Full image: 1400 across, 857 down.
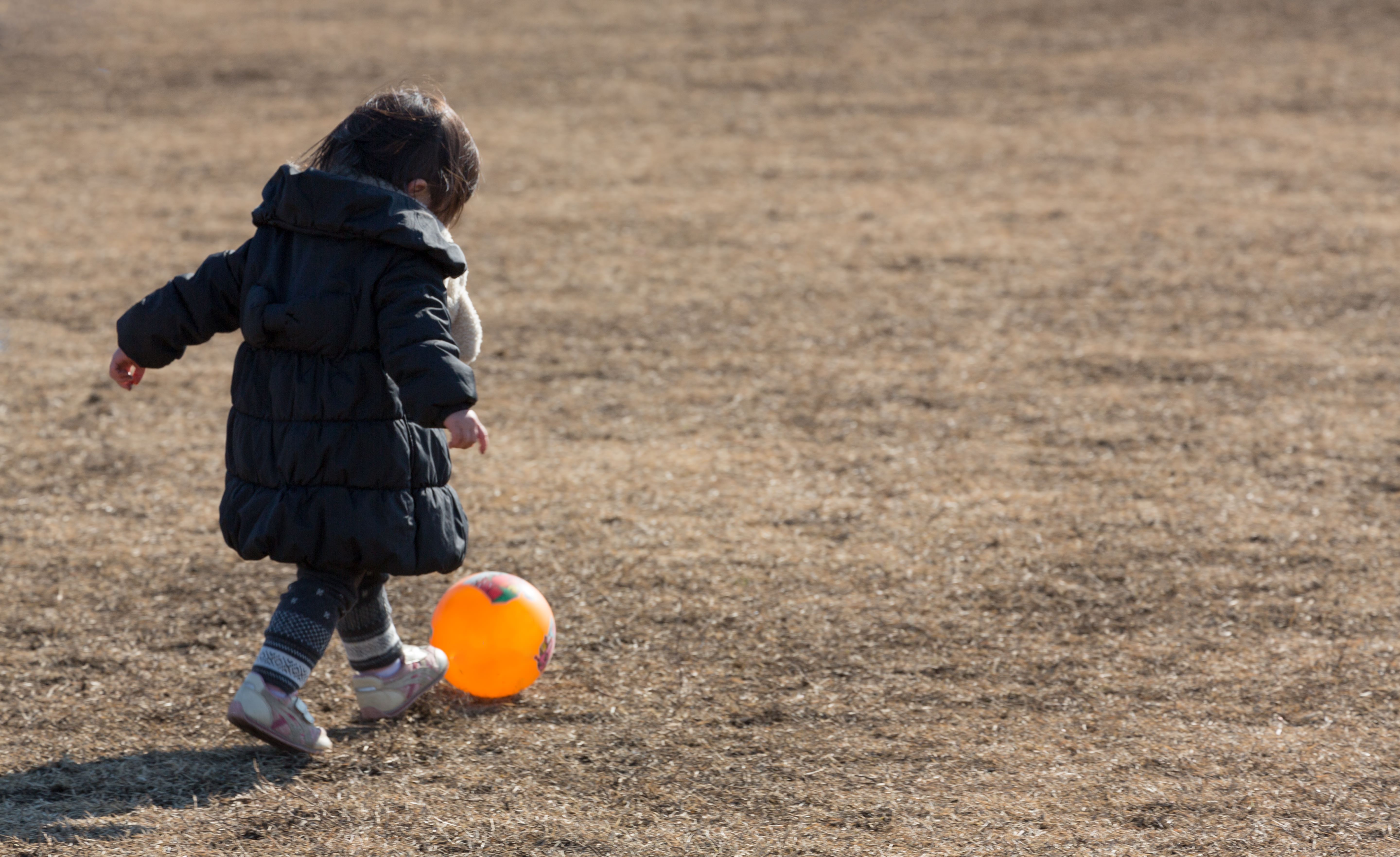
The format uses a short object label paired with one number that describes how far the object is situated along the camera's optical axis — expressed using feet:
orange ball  23.45
